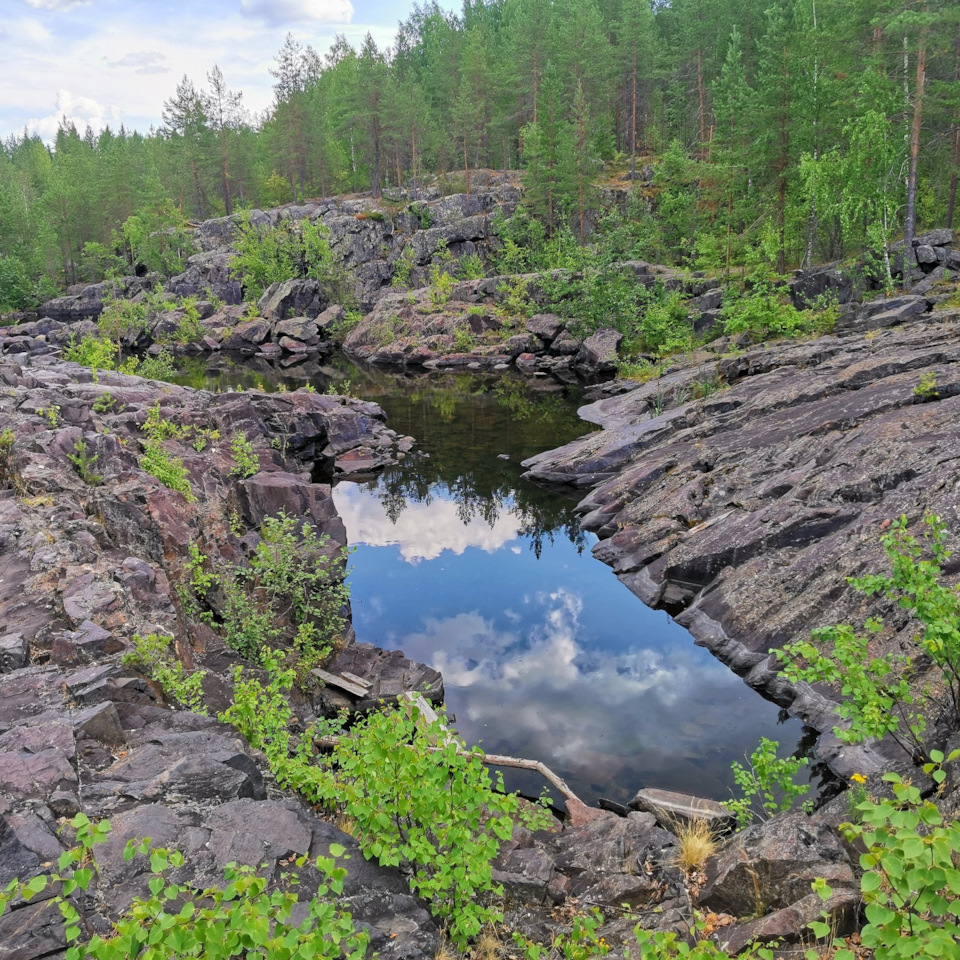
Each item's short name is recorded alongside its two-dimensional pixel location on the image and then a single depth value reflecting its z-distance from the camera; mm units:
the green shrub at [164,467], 20391
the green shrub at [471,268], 81312
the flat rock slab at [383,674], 17141
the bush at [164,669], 11172
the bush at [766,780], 11156
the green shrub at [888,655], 8617
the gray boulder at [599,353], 55062
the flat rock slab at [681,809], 11961
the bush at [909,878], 3748
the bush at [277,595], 16688
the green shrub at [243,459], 24250
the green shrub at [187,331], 81750
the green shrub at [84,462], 18734
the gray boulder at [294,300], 83562
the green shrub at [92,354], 39094
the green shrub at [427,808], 7676
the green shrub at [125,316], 74562
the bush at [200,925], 3912
